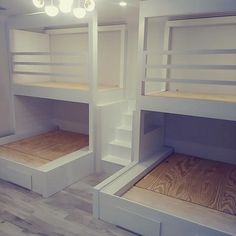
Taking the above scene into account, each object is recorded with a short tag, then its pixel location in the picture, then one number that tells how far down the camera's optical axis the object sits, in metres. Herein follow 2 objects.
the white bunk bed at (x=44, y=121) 3.23
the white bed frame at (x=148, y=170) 2.19
